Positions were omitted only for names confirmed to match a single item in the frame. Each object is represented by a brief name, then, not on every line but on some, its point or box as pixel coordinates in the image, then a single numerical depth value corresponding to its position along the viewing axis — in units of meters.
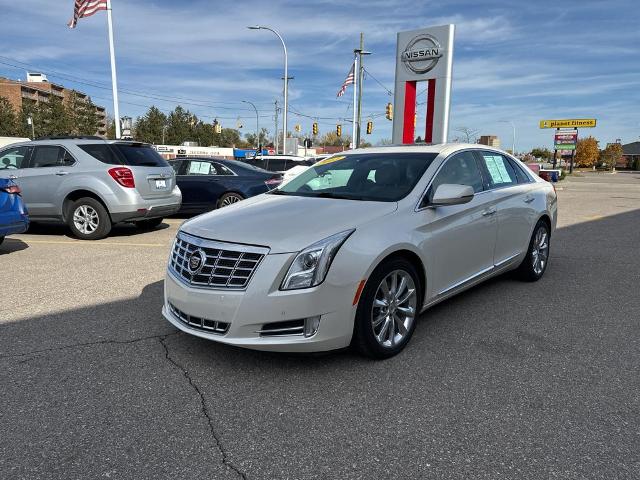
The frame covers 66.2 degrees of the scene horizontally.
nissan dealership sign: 13.87
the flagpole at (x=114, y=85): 19.67
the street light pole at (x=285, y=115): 32.04
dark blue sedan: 10.92
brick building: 104.94
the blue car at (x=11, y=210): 6.75
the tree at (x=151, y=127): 81.81
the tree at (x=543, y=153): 117.71
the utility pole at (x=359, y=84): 30.52
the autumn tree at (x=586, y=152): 102.88
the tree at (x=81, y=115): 69.88
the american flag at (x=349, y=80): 30.25
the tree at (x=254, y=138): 116.68
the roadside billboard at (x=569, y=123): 69.56
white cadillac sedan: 3.04
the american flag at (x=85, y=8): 18.19
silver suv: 8.12
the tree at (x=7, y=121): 59.00
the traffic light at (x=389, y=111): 35.83
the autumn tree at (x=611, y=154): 104.88
